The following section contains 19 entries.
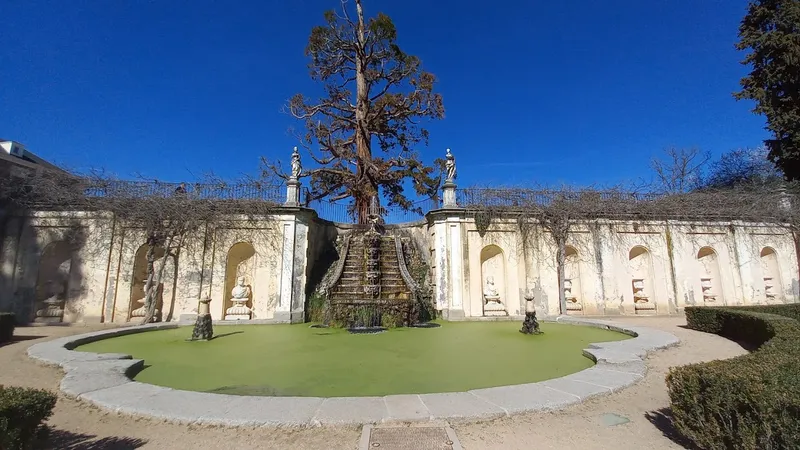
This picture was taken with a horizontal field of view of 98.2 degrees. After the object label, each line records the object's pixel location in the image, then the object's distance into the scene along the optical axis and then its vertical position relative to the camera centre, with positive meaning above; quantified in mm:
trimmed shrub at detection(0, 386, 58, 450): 2447 -996
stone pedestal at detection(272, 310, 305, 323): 13509 -1447
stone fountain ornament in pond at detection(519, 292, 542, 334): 10164 -1352
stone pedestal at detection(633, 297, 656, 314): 15773 -1351
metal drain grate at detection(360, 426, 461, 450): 3037 -1444
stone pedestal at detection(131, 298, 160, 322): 14148 -1276
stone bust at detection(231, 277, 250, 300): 13852 -484
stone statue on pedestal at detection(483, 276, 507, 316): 14609 -1019
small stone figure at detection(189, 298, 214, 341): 9430 -1247
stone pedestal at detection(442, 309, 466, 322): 14148 -1493
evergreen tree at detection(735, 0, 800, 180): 14648 +8799
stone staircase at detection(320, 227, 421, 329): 11930 -298
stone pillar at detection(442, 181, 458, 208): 15515 +3746
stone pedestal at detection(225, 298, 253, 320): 13750 -1301
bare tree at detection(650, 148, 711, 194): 29059 +8342
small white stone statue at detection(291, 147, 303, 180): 15250 +4998
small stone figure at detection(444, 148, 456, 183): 15727 +4975
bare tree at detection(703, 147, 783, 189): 22141 +6998
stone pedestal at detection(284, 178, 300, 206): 14903 +3733
